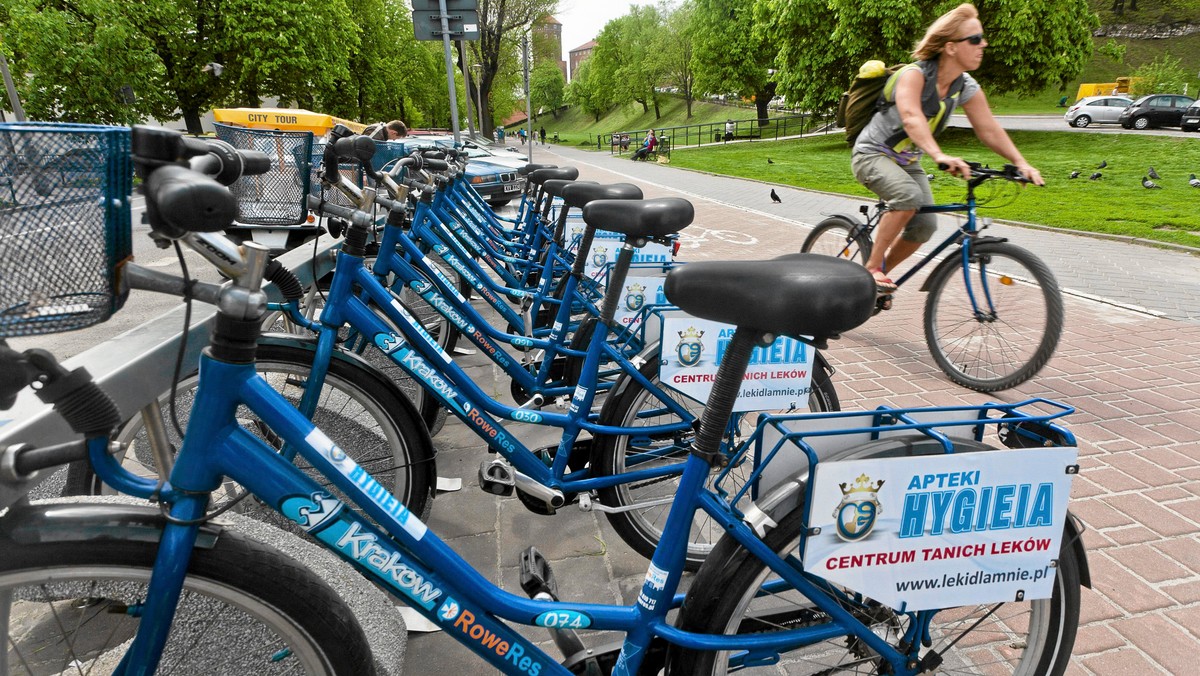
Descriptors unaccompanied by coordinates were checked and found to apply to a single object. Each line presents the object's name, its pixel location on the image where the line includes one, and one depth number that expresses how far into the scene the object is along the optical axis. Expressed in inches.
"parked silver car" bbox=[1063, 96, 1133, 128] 1162.6
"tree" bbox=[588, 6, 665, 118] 2438.5
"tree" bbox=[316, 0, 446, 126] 1275.8
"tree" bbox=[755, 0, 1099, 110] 942.4
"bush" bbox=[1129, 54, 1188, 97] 1349.7
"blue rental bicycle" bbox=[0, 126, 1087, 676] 47.1
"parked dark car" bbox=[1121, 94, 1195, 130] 1032.8
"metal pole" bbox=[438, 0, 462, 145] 343.0
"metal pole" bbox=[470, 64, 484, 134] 1426.7
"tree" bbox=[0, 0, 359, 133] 801.6
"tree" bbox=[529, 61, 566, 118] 3404.0
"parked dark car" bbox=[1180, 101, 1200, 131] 926.9
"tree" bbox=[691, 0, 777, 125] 1688.0
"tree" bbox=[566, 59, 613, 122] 2854.3
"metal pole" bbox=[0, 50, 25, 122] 587.9
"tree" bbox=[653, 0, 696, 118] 2265.0
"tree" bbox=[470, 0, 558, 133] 1384.1
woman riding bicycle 157.0
